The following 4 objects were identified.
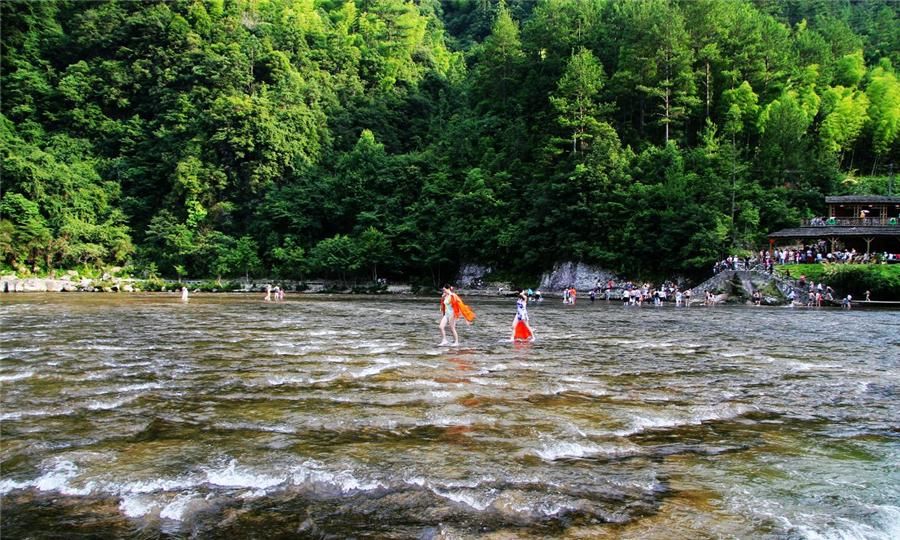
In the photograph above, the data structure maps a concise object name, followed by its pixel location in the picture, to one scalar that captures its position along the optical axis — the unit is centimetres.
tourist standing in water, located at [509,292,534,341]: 1994
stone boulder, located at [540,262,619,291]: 5803
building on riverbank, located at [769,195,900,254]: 4834
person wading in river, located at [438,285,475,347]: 1927
